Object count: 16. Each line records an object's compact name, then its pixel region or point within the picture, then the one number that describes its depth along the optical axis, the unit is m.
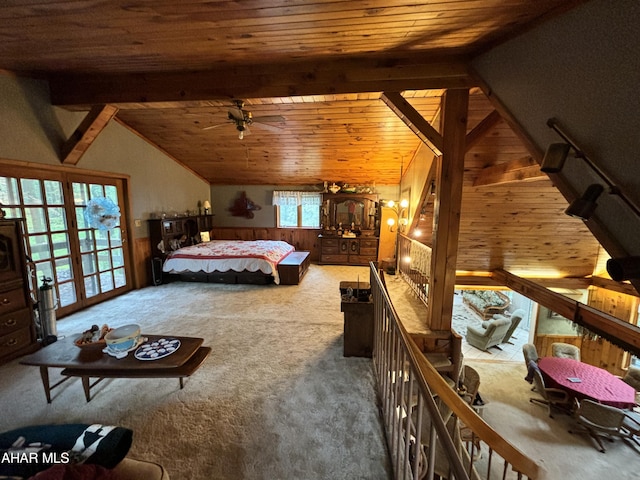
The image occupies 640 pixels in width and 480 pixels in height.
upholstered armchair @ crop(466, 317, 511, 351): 6.24
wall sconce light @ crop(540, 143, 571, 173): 1.55
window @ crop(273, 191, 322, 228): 7.36
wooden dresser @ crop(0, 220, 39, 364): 2.56
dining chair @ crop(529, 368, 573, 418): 3.74
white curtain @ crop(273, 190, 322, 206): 7.34
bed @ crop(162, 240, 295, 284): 5.10
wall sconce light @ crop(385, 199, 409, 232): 5.58
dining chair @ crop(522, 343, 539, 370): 4.58
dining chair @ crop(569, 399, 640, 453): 3.14
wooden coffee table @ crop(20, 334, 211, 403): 1.92
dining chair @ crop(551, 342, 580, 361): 5.04
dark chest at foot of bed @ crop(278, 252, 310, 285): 5.20
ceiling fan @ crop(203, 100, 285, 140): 3.21
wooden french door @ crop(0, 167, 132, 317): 3.21
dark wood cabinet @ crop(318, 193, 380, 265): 6.87
